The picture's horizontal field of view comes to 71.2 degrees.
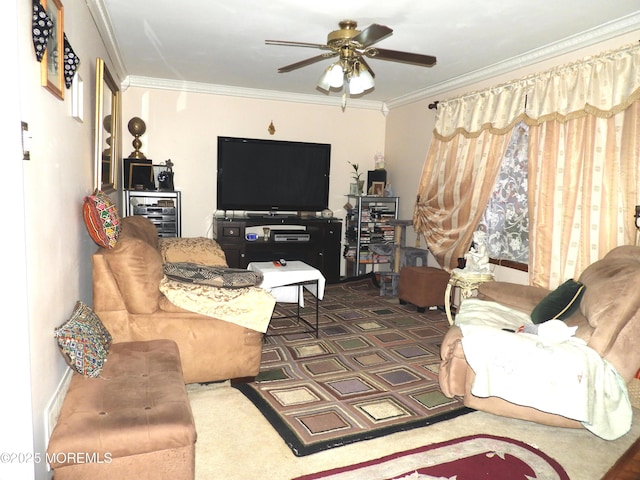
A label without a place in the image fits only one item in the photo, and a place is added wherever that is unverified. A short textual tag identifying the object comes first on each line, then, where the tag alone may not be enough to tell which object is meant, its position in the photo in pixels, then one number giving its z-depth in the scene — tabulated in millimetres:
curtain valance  3090
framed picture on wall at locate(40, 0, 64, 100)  1793
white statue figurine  3945
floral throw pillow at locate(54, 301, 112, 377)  1963
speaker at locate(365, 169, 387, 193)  6109
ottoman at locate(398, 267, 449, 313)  4637
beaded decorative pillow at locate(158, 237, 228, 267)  4105
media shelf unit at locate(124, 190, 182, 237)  5012
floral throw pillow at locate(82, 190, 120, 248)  2451
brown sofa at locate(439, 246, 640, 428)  2381
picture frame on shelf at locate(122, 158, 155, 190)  4961
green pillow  2736
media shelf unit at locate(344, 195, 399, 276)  5789
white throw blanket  2324
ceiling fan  2689
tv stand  5340
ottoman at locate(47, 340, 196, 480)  1610
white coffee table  3561
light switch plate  1543
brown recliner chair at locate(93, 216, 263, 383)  2504
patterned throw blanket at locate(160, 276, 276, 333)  2682
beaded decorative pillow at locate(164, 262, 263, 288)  2787
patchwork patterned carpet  2479
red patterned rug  2044
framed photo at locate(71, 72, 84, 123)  2410
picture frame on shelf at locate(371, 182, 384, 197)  6000
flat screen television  5598
